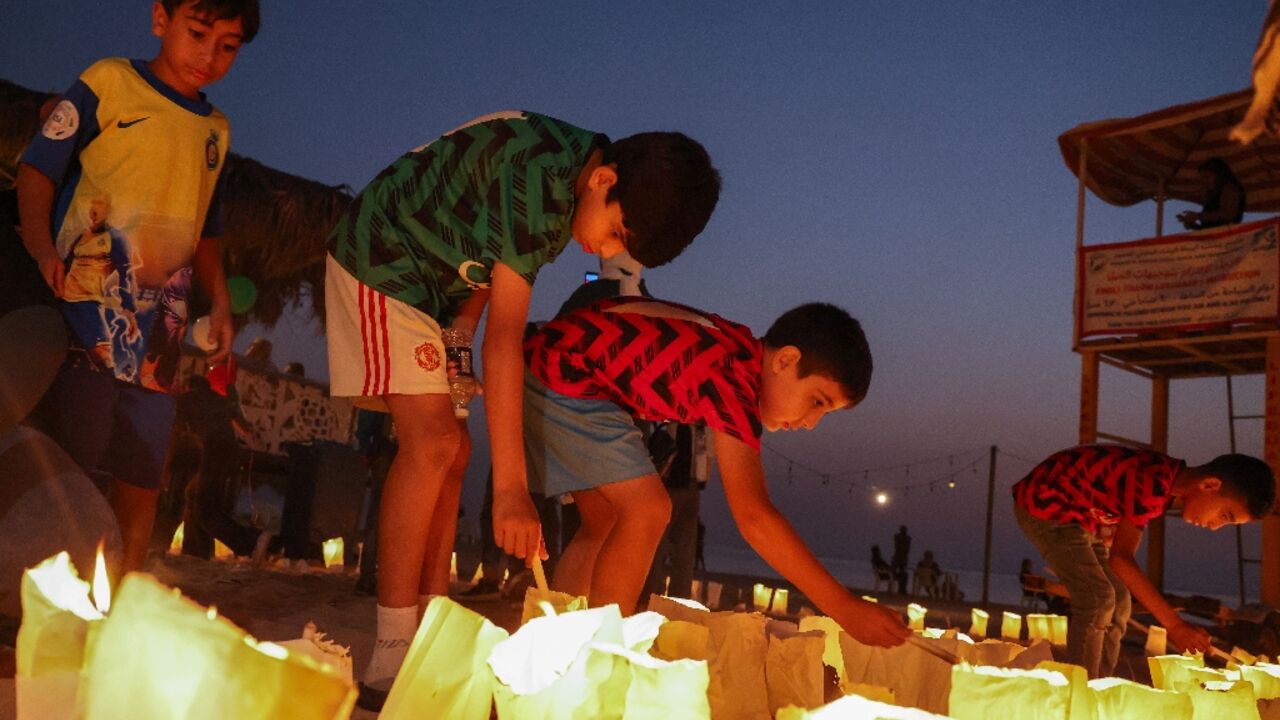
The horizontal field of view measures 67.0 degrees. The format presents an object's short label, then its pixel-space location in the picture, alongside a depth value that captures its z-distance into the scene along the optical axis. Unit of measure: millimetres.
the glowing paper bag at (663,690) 1278
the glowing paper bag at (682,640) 2031
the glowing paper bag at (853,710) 1214
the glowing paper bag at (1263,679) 2594
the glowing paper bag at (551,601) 1867
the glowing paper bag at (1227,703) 2082
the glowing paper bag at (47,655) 1112
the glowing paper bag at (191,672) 889
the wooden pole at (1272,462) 8352
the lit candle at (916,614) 5000
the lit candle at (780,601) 7961
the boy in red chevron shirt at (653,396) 2662
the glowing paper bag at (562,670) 1291
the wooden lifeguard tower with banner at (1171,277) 8852
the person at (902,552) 20391
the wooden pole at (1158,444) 9977
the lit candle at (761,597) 7223
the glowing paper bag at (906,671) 2498
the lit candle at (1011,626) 6586
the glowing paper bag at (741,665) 2141
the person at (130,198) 2395
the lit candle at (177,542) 6539
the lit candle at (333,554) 6661
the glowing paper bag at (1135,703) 1815
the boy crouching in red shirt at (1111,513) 4305
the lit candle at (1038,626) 6298
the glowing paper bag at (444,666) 1382
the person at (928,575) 20594
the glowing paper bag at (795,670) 2113
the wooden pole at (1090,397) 9633
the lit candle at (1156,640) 5059
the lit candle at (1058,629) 6466
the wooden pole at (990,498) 12883
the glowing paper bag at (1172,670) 2469
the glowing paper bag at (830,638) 2617
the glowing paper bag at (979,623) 6727
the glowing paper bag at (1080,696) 1718
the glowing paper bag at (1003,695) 1617
